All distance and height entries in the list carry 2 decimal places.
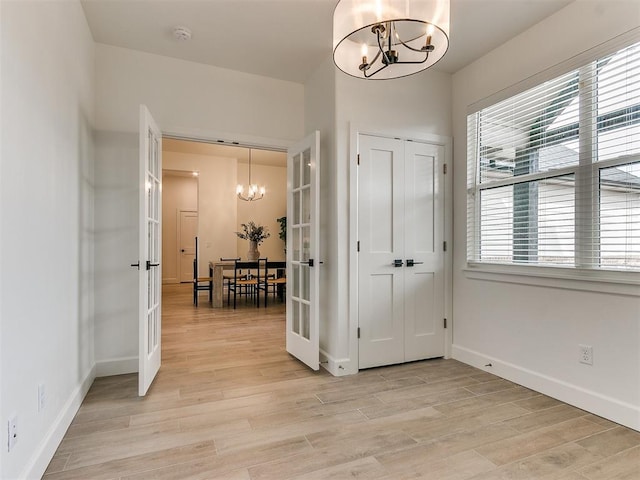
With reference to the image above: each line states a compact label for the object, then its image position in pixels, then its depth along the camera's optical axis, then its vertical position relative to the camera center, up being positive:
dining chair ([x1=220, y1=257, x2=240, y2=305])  7.29 -0.77
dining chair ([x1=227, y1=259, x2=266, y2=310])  6.14 -0.73
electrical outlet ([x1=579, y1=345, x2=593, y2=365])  2.38 -0.77
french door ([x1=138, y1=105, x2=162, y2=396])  2.57 -0.08
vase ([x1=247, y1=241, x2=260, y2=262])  6.52 -0.25
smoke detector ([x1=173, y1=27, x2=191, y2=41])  2.80 +1.64
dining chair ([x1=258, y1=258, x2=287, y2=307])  6.27 -0.73
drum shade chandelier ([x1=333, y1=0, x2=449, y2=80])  1.58 +1.04
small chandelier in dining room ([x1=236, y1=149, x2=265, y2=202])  7.30 +1.01
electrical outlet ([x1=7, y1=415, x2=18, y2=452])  1.42 -0.78
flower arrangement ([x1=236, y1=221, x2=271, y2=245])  6.63 +0.14
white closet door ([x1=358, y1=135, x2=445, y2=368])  3.16 -0.11
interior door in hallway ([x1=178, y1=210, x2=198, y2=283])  9.23 -0.10
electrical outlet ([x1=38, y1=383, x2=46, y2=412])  1.73 -0.77
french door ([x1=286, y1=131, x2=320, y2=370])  3.08 -0.10
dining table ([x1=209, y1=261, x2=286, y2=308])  6.08 -0.69
